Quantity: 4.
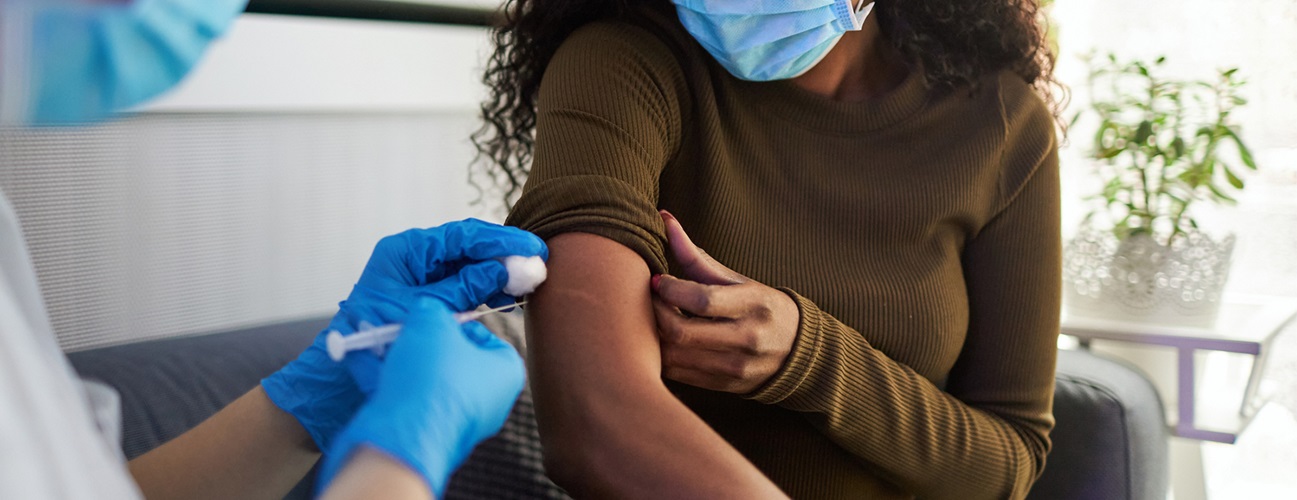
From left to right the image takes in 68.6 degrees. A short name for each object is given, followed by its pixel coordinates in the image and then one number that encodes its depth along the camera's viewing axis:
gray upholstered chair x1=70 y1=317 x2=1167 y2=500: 1.19
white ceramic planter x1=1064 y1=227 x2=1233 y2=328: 1.79
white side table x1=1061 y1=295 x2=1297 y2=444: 1.71
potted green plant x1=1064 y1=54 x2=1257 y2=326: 1.79
